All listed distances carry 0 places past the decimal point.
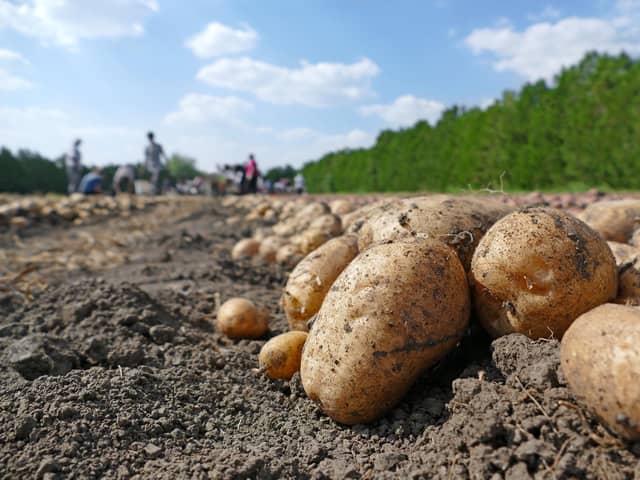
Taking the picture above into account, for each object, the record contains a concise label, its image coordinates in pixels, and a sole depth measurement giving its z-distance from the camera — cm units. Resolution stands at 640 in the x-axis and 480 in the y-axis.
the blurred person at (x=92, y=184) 1546
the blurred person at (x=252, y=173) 2062
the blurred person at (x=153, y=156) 1673
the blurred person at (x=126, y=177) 1821
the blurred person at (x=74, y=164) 1630
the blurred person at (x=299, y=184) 3419
